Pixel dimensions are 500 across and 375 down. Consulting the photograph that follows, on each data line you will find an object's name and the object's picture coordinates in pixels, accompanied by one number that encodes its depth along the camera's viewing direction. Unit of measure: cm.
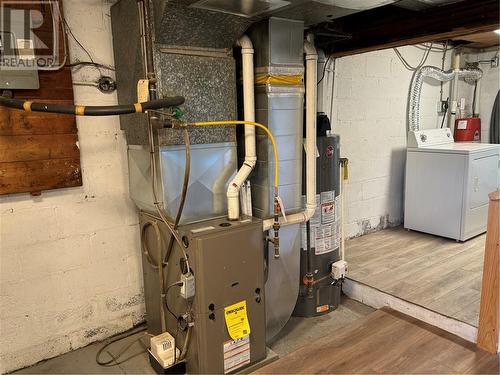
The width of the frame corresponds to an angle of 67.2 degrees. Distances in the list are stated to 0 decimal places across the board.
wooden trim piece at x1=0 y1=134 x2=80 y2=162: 193
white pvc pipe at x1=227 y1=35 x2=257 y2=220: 202
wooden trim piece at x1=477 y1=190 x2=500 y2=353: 200
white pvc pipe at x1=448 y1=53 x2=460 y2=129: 434
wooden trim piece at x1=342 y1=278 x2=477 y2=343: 223
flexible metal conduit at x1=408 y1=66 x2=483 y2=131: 390
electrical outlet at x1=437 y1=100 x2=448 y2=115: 436
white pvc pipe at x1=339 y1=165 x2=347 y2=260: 271
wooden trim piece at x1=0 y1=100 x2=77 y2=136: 191
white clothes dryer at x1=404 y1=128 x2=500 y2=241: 348
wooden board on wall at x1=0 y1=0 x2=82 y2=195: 193
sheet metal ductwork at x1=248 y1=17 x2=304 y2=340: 208
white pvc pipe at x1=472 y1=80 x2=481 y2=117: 473
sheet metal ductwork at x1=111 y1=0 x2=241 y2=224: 183
